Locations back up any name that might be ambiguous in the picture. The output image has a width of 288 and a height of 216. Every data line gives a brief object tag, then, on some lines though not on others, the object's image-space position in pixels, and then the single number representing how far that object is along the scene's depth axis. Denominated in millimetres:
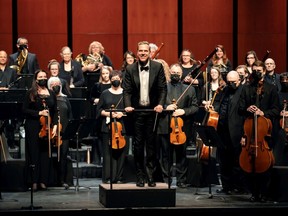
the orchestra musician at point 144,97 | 10141
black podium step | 10156
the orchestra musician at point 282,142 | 11177
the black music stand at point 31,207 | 10156
